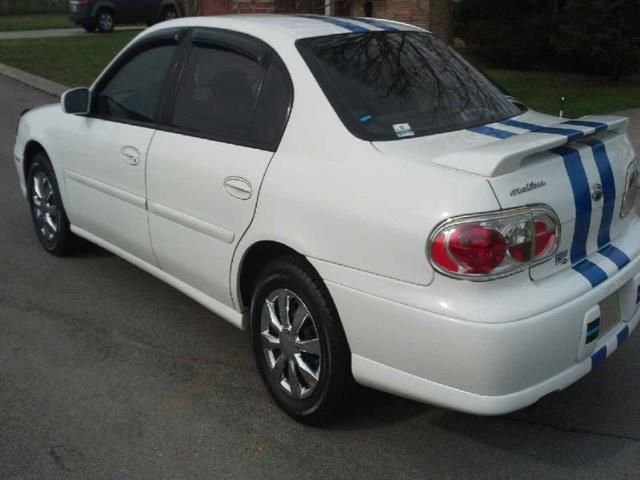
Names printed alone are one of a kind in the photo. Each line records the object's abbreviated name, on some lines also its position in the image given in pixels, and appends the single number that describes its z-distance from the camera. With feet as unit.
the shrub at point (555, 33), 40.55
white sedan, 8.84
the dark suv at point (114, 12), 76.84
